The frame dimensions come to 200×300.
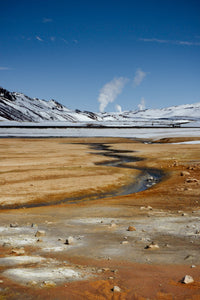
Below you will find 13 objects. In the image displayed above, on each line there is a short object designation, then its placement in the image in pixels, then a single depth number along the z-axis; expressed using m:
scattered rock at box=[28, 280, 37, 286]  6.88
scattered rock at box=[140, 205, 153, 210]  17.56
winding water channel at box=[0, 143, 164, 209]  22.39
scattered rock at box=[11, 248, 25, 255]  9.37
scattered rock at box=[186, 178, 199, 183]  27.08
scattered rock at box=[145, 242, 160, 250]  9.81
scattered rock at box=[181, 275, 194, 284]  7.08
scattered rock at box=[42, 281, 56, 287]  6.89
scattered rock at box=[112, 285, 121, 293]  6.82
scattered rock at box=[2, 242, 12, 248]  10.19
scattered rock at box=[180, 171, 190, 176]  30.95
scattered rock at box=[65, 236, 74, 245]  10.65
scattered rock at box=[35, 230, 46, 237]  11.67
